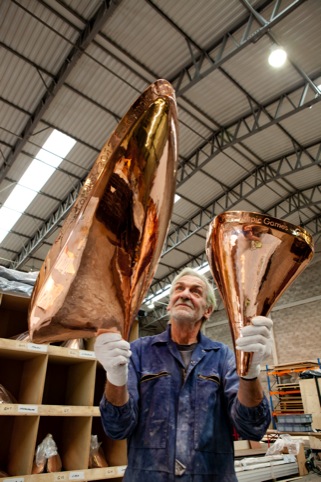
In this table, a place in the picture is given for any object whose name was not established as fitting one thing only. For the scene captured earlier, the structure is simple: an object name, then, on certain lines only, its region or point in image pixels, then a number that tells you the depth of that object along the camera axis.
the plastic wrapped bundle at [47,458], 2.13
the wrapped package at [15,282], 2.32
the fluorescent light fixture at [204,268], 12.42
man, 1.13
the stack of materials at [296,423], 5.75
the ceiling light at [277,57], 6.53
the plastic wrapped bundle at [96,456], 2.36
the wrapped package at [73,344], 2.49
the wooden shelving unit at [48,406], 2.13
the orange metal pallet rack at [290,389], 8.94
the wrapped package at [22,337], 2.31
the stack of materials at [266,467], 3.03
